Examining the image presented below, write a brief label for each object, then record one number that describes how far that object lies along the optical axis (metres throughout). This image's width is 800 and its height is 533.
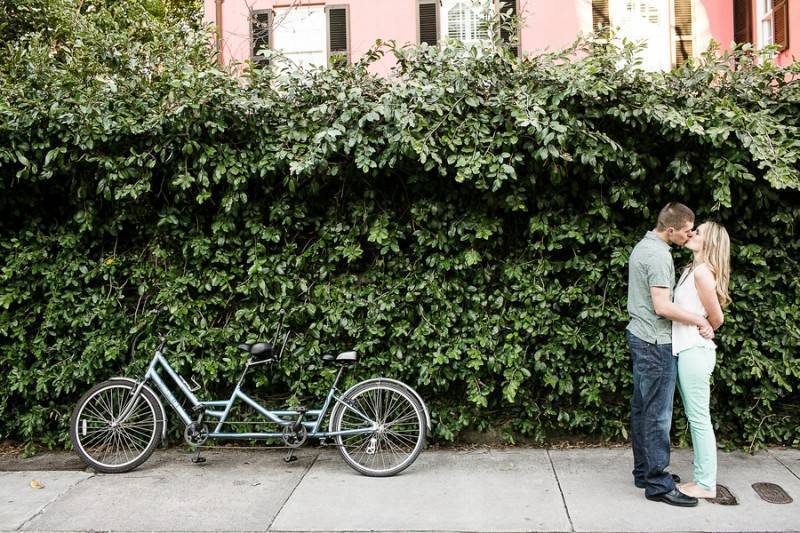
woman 4.34
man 4.34
